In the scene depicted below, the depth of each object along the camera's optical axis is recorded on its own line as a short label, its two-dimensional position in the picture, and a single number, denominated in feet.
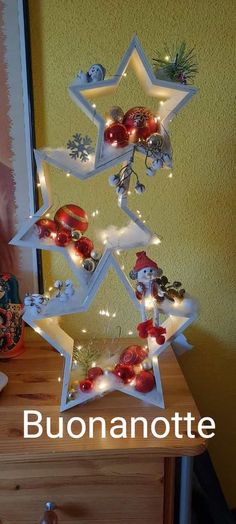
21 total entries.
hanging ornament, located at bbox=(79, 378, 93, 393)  2.74
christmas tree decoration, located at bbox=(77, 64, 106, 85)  2.45
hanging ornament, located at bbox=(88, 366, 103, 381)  2.81
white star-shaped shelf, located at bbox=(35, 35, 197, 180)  2.42
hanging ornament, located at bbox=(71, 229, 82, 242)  2.64
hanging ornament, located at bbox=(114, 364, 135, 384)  2.82
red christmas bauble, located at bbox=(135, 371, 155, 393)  2.76
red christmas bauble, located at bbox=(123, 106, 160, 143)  2.46
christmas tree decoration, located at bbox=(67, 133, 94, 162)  2.52
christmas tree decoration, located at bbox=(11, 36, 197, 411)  2.47
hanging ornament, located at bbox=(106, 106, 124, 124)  2.51
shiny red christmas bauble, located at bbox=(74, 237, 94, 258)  2.66
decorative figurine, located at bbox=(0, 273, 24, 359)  3.22
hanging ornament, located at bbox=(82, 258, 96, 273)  2.64
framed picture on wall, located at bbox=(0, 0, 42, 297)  2.96
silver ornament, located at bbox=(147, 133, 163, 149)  2.43
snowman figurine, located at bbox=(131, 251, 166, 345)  2.64
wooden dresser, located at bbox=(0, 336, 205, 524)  2.36
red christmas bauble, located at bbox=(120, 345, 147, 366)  2.85
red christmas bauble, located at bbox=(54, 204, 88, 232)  2.62
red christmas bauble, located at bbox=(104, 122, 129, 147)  2.44
